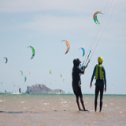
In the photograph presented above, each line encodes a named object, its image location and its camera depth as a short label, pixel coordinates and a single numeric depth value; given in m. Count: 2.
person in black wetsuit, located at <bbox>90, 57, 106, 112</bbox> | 14.77
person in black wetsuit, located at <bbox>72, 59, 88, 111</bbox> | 15.38
